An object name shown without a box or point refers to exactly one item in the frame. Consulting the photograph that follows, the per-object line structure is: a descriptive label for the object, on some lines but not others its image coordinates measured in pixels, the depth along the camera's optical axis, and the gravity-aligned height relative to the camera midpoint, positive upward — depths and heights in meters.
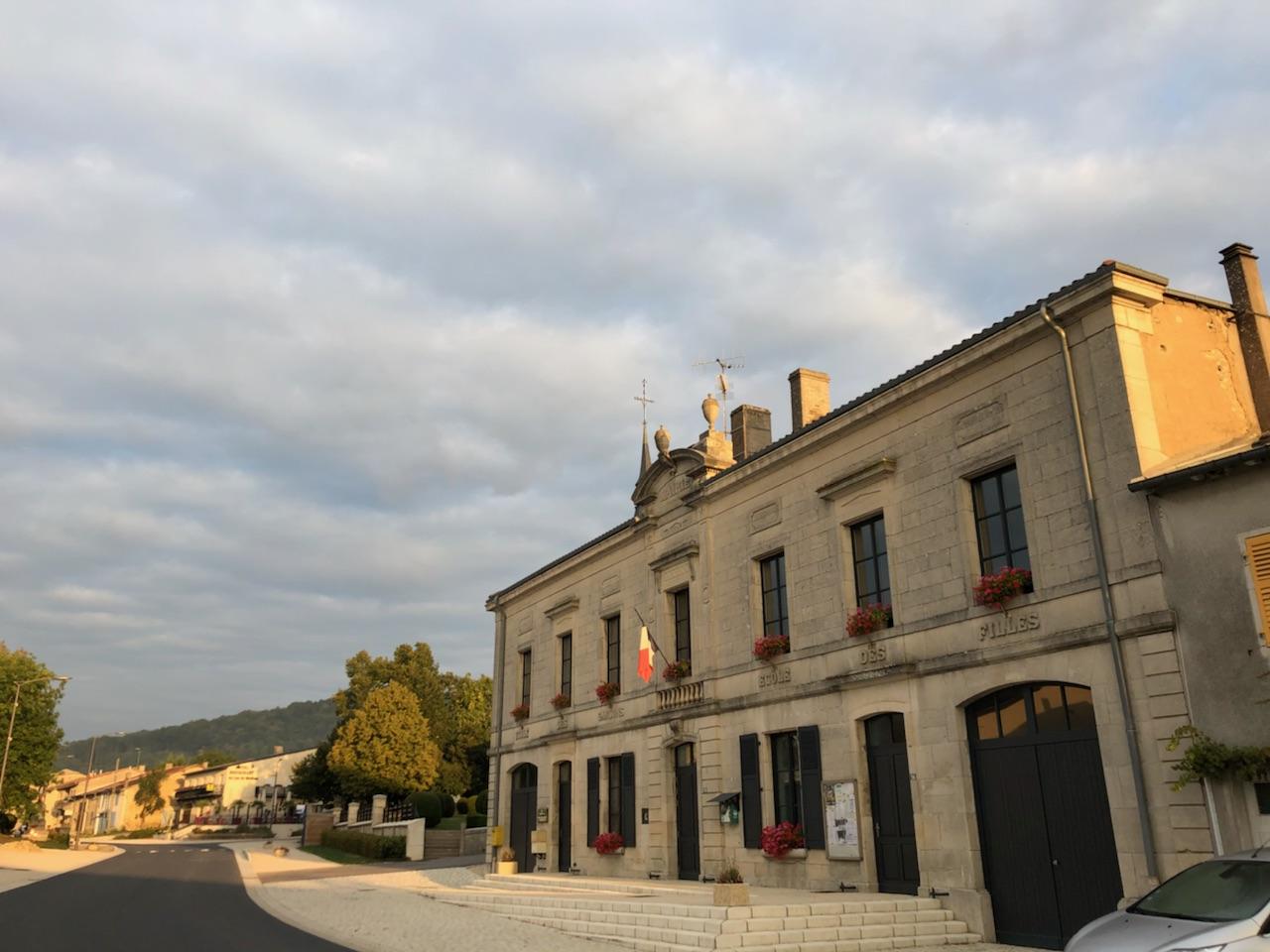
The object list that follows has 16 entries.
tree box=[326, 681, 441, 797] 48.69 +1.19
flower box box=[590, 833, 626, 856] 23.66 -1.78
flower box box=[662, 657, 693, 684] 21.95 +2.23
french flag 21.97 +2.56
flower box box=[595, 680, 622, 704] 25.09 +2.03
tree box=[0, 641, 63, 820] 49.62 +2.48
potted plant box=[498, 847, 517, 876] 26.16 -2.41
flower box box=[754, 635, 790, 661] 18.64 +2.32
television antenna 23.74 +9.39
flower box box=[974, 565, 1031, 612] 13.72 +2.51
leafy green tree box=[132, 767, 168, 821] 101.56 -1.63
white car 7.09 -1.21
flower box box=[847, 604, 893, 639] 16.30 +2.45
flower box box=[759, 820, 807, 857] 17.44 -1.28
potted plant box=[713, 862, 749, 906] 14.28 -1.78
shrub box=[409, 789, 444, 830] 43.19 -1.50
